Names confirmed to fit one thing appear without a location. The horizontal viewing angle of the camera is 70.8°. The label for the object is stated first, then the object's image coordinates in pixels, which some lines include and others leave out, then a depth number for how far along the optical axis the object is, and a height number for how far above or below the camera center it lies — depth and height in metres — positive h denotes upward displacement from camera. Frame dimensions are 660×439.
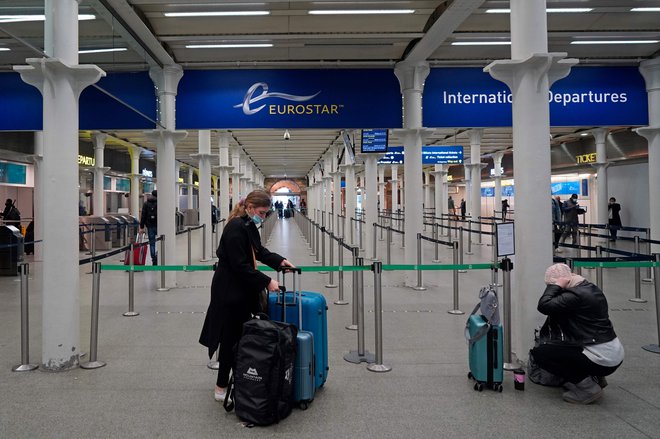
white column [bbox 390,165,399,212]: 28.96 +2.16
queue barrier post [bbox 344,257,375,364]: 4.79 -1.29
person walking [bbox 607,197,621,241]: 18.44 +0.21
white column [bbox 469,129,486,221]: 18.66 +2.00
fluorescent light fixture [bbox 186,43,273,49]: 8.16 +3.12
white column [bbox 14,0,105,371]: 4.58 +0.40
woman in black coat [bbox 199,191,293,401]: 3.61 -0.50
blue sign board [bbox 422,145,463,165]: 18.88 +2.67
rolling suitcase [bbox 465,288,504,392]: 3.98 -1.12
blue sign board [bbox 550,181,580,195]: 24.52 +1.65
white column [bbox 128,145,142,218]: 23.55 +2.42
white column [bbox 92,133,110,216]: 18.81 +2.00
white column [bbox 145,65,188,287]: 8.80 +1.49
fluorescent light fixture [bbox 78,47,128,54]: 6.03 +2.64
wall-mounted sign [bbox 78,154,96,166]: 20.13 +2.88
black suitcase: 3.34 -1.09
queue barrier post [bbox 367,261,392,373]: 4.59 -1.00
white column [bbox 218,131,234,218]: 16.32 +2.07
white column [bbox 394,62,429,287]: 8.86 +1.47
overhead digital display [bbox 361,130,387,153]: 12.44 +2.16
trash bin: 10.52 -0.62
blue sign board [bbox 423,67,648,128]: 8.77 +2.28
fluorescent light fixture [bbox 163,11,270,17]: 6.94 +3.15
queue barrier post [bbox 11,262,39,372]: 4.59 -1.00
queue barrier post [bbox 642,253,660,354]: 5.03 -0.84
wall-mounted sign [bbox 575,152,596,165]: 20.94 +2.78
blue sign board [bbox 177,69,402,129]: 8.70 +2.33
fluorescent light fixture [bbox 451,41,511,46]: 8.32 +3.17
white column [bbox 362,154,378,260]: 13.64 +0.73
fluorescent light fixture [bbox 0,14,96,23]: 4.45 +2.07
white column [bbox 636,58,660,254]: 8.85 +1.64
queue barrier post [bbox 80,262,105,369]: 4.61 -1.07
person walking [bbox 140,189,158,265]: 11.09 +0.15
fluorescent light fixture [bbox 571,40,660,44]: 8.30 +3.15
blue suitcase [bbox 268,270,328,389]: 3.93 -0.81
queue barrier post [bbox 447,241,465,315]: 6.87 -1.26
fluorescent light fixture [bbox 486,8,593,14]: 7.01 +3.17
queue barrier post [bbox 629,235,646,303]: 7.57 -1.25
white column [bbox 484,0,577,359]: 4.64 +0.63
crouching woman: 3.66 -0.99
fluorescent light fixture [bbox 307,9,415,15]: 6.95 +3.15
